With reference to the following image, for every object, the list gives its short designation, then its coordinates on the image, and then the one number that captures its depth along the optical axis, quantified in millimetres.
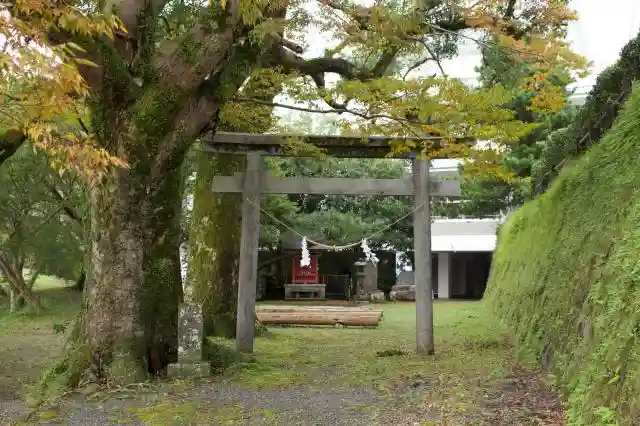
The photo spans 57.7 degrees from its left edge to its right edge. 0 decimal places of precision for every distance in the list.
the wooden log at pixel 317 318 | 14164
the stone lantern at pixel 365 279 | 23859
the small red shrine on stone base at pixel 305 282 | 22938
